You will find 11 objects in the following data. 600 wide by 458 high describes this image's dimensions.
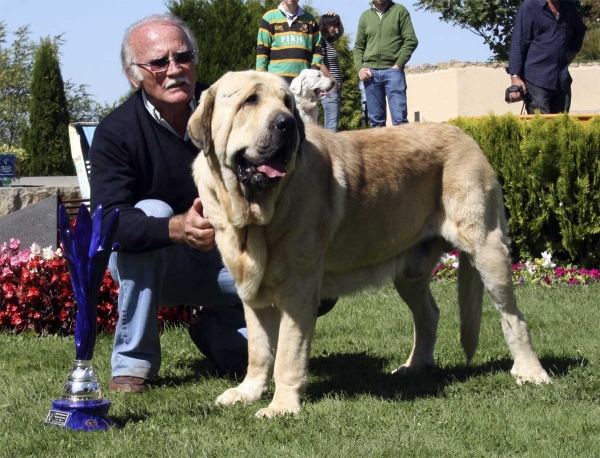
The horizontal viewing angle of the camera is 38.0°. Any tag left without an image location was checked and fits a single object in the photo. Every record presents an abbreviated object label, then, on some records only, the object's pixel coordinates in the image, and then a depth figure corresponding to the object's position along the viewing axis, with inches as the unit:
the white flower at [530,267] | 304.6
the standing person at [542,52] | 369.7
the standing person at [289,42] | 401.4
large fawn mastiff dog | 146.9
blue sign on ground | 413.7
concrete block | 257.8
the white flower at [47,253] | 240.2
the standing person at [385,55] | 418.9
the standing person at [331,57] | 430.0
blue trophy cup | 140.0
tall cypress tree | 631.2
